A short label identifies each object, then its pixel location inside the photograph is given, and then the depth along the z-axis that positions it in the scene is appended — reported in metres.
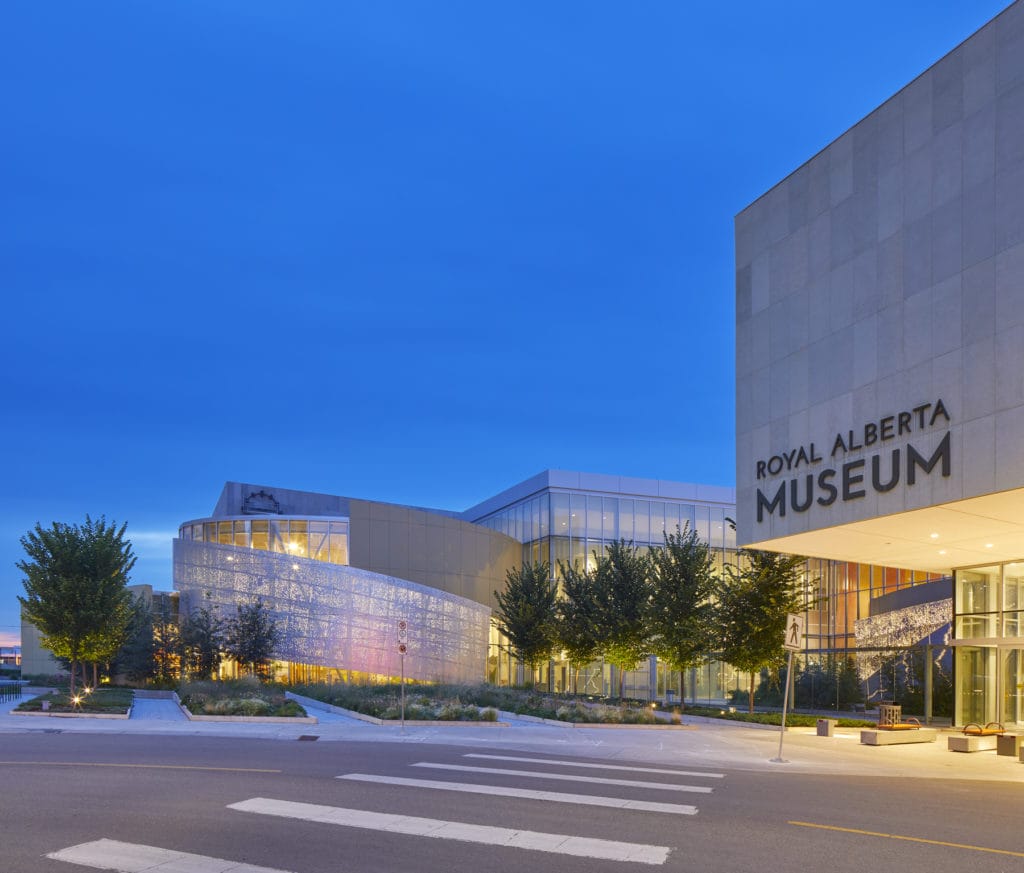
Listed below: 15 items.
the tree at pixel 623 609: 39.26
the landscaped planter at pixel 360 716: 27.42
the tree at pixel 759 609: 31.14
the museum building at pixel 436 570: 49.06
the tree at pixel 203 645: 46.88
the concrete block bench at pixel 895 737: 24.28
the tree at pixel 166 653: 49.78
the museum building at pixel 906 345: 18.38
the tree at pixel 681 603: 34.50
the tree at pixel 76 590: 33.38
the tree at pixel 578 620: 41.16
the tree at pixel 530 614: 45.78
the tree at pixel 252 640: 46.41
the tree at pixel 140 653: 50.59
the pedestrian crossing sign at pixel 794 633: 20.48
